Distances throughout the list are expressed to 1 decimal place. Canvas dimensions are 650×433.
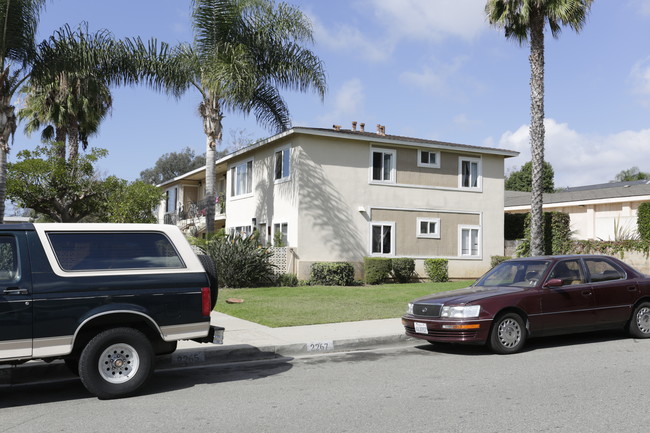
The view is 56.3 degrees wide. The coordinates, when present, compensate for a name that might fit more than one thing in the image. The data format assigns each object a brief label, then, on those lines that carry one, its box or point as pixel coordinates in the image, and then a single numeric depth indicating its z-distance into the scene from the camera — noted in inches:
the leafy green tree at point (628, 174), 3133.9
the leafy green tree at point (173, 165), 2989.7
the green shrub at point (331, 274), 869.8
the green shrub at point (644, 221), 961.5
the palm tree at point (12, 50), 657.0
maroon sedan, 355.3
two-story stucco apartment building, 912.3
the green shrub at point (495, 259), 1034.1
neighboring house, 1113.8
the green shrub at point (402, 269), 927.0
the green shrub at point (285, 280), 840.9
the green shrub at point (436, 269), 965.8
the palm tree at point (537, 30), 868.0
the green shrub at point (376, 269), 906.7
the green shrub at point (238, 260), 779.4
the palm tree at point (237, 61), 856.3
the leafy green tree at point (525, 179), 2246.6
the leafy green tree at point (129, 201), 1019.3
